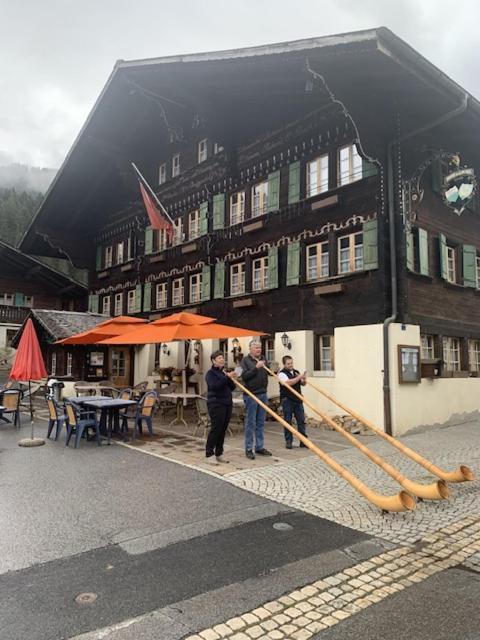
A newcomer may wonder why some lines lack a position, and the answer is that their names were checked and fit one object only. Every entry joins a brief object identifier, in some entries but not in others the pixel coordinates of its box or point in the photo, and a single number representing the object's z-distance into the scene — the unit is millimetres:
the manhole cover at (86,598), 3395
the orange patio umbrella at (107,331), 13562
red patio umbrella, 9914
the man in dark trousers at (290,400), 9125
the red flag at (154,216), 18250
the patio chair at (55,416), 9820
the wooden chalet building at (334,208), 11781
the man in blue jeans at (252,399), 8180
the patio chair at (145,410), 10141
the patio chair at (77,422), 9187
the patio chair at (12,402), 12235
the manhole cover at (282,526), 4883
